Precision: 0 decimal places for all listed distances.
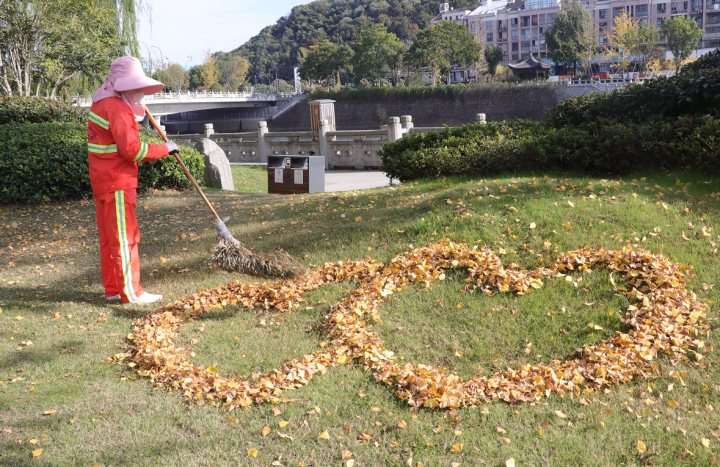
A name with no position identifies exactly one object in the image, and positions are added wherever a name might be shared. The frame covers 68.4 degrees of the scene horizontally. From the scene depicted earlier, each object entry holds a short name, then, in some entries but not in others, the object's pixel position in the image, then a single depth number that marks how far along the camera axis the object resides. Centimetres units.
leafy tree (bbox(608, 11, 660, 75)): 4447
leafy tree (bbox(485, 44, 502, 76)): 5659
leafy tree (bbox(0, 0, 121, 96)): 1661
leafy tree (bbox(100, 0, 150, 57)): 1769
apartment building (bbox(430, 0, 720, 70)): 6041
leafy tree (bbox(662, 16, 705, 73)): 4666
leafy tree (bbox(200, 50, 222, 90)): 7444
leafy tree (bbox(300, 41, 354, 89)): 6241
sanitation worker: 449
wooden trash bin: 1020
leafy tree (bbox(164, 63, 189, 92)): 7002
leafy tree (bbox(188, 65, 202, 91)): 7712
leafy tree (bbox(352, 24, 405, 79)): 5703
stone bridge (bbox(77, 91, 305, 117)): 3884
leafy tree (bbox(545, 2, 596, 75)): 4888
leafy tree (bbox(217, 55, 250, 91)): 7619
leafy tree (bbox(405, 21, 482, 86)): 5172
